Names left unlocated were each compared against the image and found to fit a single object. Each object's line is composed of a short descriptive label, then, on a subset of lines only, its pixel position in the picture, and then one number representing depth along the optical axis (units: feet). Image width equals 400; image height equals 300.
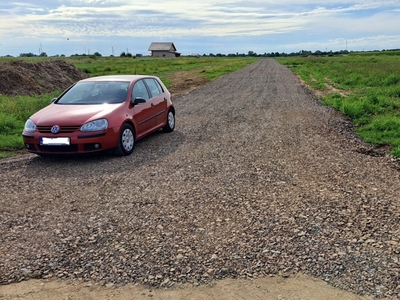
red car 22.85
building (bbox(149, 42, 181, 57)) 390.21
